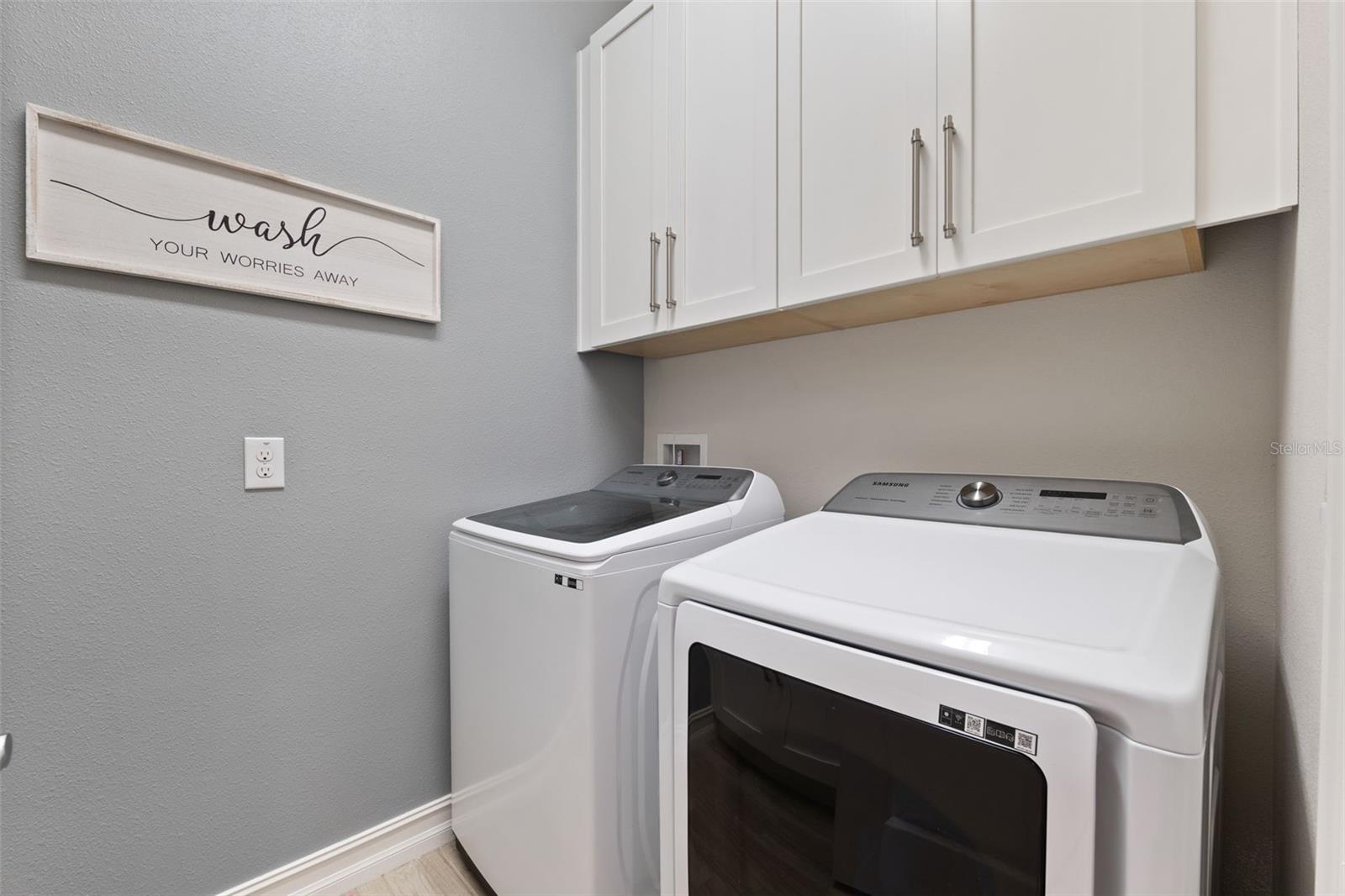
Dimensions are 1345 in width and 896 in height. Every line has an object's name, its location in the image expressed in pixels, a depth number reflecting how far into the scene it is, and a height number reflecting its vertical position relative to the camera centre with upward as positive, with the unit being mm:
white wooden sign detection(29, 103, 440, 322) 1103 +486
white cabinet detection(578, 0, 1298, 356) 824 +544
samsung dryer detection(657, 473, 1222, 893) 521 -286
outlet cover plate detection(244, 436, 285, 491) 1310 -52
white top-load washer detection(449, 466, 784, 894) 1100 -508
